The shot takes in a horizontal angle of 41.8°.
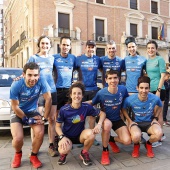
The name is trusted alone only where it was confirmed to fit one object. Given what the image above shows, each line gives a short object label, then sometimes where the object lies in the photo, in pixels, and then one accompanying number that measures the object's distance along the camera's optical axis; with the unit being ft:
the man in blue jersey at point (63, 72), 13.73
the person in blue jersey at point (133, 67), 14.85
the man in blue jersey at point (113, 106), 11.84
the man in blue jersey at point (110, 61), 14.83
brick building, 73.10
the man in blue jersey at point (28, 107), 10.91
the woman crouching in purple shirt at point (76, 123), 11.11
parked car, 15.37
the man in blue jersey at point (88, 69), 14.51
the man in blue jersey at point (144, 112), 12.07
